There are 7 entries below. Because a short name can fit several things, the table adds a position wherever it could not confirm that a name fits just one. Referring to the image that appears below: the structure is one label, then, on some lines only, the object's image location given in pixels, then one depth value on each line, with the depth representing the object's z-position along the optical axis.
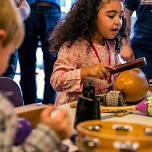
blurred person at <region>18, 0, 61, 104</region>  3.44
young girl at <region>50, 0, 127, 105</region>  2.19
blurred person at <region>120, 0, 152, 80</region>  2.81
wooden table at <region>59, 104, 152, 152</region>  1.67
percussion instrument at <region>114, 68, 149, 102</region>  1.94
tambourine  1.14
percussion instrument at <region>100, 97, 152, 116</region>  1.72
